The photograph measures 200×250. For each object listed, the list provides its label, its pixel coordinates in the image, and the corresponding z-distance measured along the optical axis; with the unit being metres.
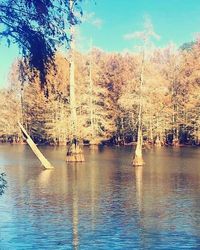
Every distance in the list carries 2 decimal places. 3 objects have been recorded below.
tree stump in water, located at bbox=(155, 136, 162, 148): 88.47
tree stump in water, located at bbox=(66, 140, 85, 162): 51.70
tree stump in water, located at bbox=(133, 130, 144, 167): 46.38
